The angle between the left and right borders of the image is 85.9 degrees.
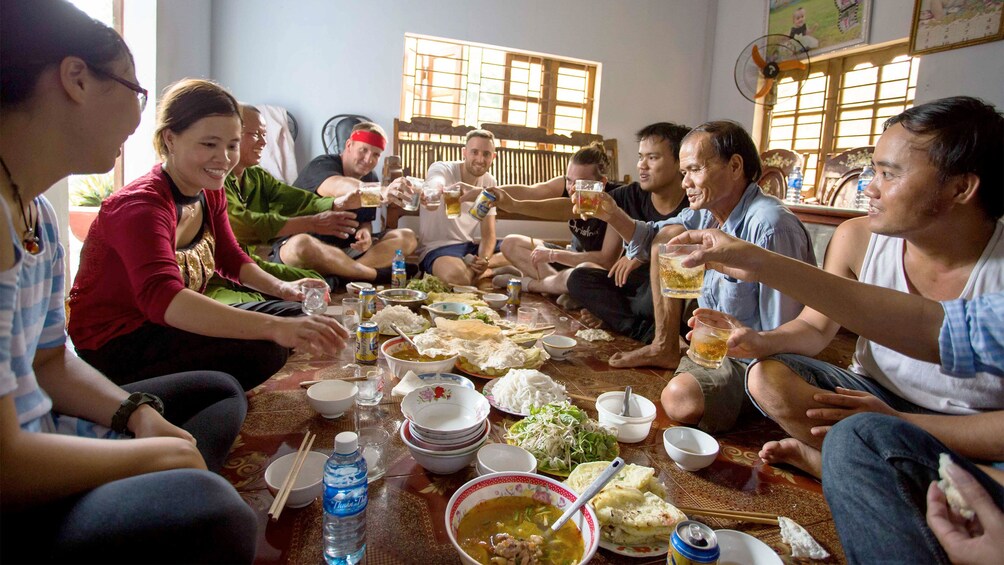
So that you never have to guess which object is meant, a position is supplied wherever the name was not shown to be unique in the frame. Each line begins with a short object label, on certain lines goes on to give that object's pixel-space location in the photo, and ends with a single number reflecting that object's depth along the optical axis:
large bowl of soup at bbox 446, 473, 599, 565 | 1.26
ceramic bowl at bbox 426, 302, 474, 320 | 3.20
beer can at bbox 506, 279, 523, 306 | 3.86
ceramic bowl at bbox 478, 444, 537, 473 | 1.65
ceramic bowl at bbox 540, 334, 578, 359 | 2.89
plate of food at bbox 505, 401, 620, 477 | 1.75
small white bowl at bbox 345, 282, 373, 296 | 3.88
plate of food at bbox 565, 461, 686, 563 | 1.41
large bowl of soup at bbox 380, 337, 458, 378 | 2.31
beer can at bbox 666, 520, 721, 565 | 1.18
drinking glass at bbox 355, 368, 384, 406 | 2.14
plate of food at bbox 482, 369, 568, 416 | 2.10
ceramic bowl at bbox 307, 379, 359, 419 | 2.01
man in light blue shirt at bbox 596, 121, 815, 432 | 2.21
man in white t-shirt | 4.90
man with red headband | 4.39
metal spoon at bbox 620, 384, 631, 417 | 2.07
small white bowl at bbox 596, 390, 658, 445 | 1.99
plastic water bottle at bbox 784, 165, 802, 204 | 5.45
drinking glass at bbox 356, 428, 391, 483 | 1.69
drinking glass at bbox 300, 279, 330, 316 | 2.50
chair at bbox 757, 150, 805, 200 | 5.41
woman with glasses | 0.92
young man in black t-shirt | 3.45
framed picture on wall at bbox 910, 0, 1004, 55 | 4.72
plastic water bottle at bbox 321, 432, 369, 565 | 1.25
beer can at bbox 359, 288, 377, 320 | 3.11
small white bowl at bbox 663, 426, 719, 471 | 1.83
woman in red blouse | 1.78
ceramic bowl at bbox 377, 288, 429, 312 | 3.51
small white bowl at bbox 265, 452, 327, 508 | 1.49
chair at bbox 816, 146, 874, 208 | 5.07
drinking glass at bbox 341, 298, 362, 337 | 2.92
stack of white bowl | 1.65
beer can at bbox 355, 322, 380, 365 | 2.42
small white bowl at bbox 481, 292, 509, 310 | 3.72
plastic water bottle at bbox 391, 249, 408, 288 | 4.14
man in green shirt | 3.49
